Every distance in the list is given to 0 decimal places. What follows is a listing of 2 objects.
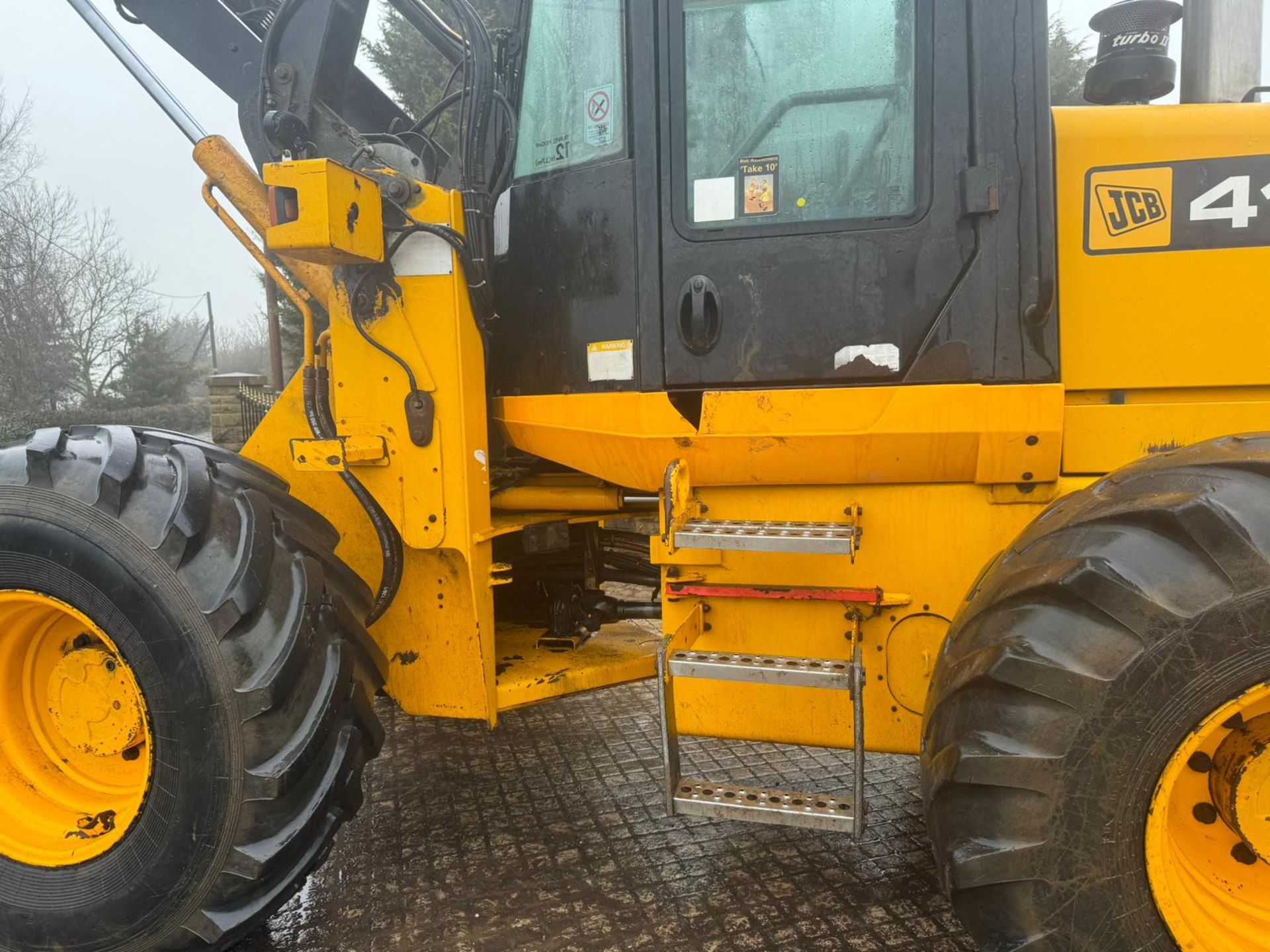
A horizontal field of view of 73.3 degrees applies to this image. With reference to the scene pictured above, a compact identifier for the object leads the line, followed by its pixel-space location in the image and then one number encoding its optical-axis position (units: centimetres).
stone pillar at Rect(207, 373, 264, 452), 1138
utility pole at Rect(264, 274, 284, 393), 1041
